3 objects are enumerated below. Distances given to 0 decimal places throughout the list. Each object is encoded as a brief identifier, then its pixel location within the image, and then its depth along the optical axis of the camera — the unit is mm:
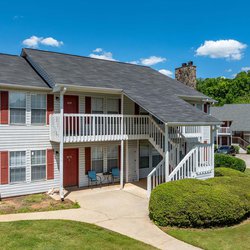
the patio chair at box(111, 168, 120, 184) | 16453
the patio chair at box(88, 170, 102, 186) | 15523
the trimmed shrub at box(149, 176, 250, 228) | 9633
